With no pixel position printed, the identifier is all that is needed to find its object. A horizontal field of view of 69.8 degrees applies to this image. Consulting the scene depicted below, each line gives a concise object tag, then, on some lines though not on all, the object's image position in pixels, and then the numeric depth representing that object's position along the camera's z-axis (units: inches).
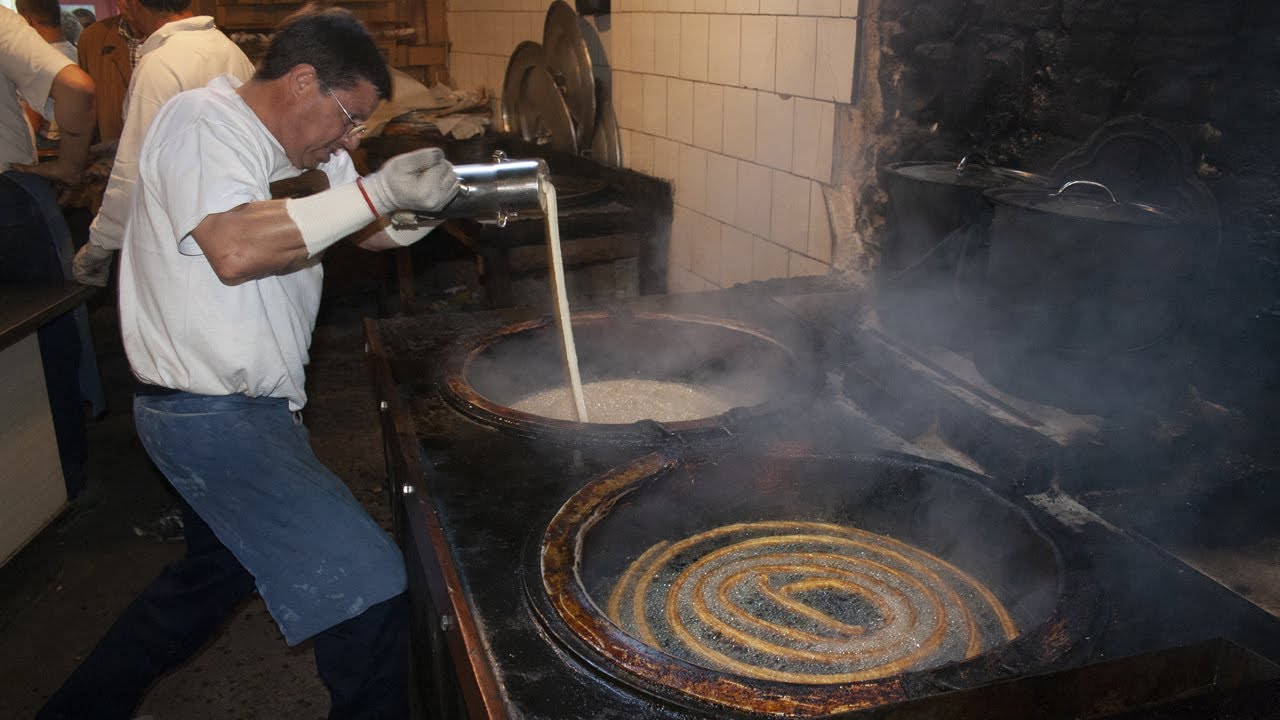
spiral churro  64.2
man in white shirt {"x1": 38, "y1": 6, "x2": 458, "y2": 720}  79.4
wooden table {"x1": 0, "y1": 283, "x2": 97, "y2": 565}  135.5
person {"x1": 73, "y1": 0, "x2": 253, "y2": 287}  135.1
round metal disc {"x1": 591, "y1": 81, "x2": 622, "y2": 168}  203.6
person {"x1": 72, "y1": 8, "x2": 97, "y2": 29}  339.8
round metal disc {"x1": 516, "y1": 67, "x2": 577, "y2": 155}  214.1
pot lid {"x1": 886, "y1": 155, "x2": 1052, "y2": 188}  95.0
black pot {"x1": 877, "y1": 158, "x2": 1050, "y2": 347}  92.0
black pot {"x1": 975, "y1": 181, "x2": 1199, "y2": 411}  71.4
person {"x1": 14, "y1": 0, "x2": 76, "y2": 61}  205.0
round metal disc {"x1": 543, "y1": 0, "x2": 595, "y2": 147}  199.9
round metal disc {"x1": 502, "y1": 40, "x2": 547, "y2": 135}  223.3
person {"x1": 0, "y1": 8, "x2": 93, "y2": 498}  155.0
